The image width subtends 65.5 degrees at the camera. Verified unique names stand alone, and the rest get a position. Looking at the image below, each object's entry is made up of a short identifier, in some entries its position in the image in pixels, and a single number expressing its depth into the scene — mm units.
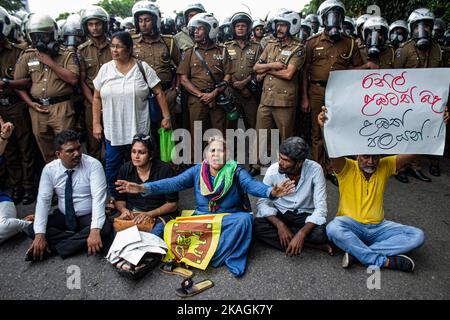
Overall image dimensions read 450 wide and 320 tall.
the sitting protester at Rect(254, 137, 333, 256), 3119
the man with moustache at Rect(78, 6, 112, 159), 4477
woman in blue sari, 3053
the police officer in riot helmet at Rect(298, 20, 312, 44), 7418
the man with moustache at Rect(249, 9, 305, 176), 4574
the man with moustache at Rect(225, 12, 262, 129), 5375
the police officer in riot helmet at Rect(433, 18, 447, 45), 6160
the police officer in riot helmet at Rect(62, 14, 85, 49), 5836
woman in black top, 3404
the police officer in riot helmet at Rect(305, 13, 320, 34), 8047
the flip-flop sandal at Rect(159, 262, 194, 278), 2923
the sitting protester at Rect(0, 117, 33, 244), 3410
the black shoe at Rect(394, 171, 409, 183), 4980
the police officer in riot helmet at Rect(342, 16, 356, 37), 6695
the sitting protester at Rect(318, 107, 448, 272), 2891
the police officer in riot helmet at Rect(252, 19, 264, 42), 7070
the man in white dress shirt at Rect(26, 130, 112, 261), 3191
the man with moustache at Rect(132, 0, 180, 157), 4641
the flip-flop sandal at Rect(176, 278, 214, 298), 2686
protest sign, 2805
